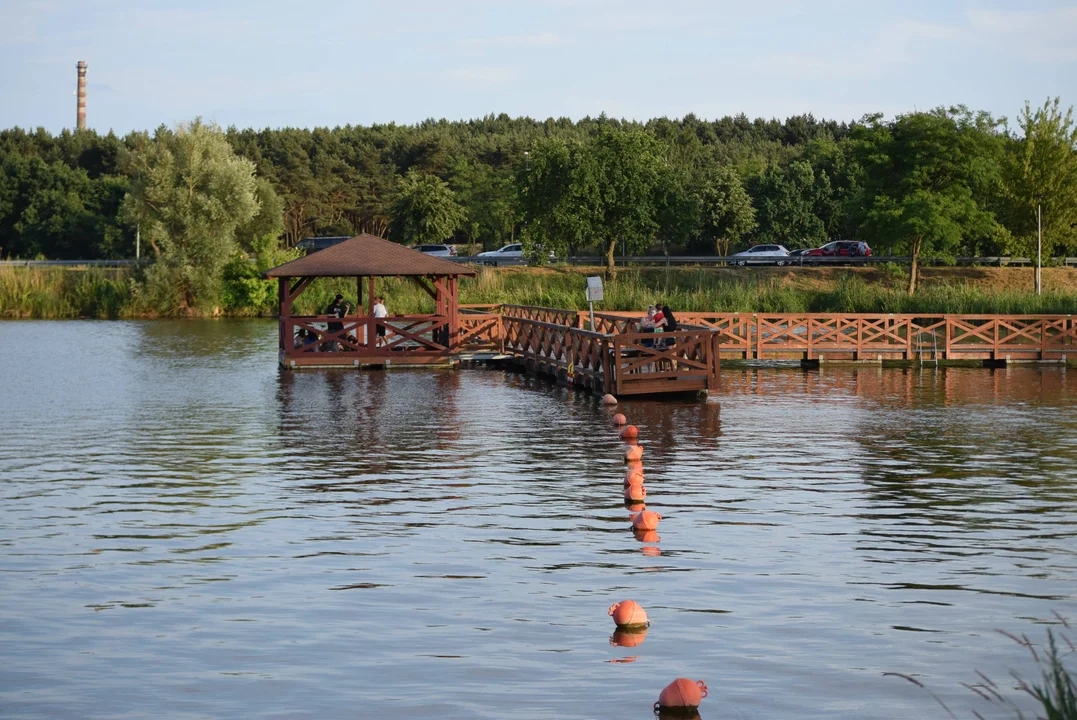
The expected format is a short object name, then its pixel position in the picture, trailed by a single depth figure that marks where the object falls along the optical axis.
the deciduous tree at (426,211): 96.06
